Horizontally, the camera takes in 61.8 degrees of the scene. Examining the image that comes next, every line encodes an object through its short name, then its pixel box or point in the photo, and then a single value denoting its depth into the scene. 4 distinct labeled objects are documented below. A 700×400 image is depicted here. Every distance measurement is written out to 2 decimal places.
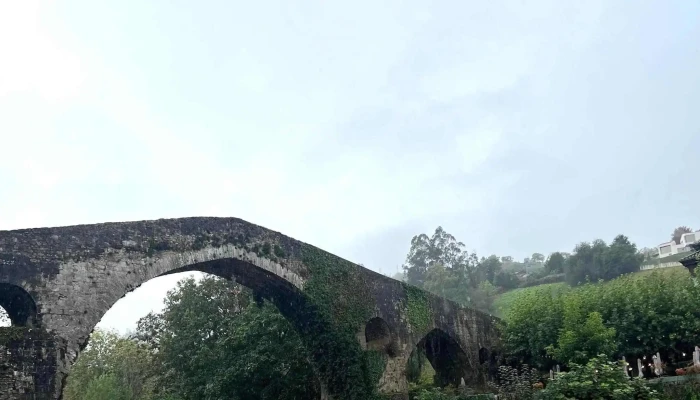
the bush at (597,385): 10.98
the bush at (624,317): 18.42
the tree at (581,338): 17.88
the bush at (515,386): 14.48
